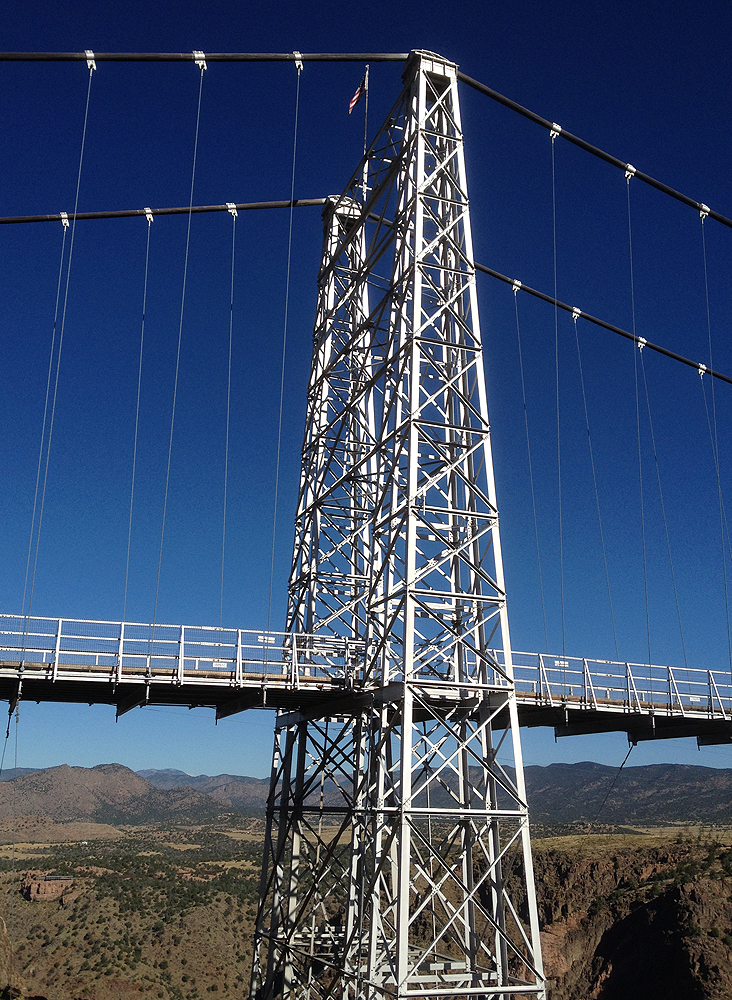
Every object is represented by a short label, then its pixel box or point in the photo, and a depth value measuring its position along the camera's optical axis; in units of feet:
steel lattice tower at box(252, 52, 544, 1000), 53.42
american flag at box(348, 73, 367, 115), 83.20
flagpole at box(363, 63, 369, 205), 81.87
